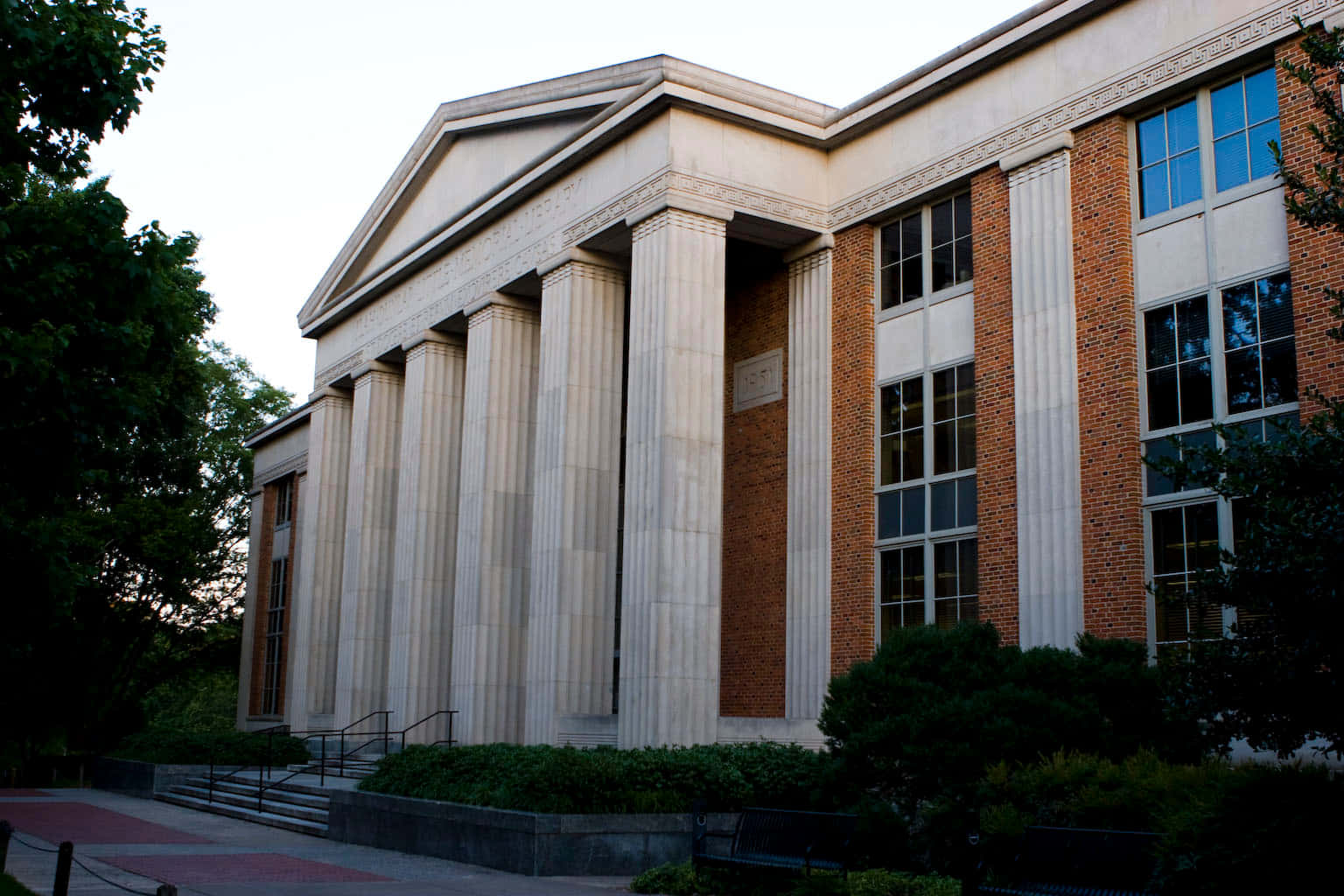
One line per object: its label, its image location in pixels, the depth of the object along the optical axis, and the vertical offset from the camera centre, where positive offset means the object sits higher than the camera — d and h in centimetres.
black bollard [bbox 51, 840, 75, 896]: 1012 -153
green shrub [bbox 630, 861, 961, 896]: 1151 -184
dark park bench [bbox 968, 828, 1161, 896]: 962 -130
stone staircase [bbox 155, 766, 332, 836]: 2152 -235
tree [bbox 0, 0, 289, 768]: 1223 +362
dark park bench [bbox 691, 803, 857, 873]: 1225 -151
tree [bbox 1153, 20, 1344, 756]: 878 +72
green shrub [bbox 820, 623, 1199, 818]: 1334 -29
